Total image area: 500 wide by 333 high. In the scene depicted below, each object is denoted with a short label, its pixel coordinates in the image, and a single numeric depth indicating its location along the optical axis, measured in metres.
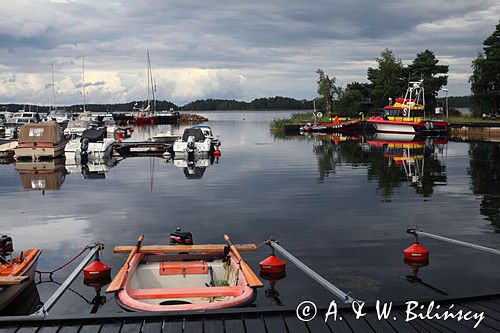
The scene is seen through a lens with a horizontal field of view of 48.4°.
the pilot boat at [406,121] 80.25
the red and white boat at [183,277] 10.29
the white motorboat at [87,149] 47.47
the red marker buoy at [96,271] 14.30
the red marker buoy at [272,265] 14.73
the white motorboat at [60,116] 96.90
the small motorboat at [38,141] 46.81
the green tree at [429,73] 103.38
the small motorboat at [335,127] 93.06
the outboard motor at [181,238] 15.49
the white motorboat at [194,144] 48.72
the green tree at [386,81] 109.00
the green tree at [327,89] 118.50
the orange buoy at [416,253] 15.79
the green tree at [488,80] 87.56
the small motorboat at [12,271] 11.44
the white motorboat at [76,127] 65.94
